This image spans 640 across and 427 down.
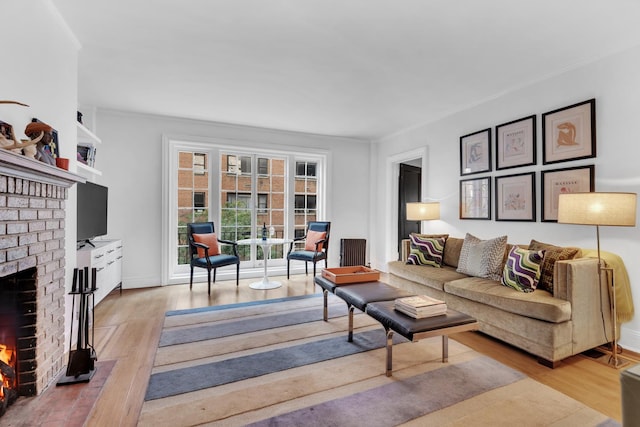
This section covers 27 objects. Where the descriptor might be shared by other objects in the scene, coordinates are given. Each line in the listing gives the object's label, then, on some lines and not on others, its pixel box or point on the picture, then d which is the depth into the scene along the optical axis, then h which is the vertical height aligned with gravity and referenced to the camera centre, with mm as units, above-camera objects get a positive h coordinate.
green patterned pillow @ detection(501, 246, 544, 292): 2553 -458
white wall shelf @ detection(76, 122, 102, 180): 3246 +807
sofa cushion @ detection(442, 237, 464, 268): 3785 -446
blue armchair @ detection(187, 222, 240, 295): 4027 -483
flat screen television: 3040 +31
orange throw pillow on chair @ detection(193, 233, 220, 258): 4221 -378
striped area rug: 1677 -1091
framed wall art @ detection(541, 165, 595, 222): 2807 +307
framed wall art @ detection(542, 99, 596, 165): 2789 +797
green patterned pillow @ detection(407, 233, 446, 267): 3809 -447
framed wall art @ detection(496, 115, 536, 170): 3271 +806
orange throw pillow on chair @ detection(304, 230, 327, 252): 4895 -383
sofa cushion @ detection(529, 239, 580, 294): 2547 -361
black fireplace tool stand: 2033 -936
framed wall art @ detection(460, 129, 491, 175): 3738 +797
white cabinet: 3025 -519
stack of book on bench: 2025 -616
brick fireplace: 1578 -291
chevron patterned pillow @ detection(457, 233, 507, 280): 3090 -435
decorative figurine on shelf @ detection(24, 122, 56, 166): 1813 +465
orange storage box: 2893 -580
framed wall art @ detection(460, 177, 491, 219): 3738 +220
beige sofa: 2205 -751
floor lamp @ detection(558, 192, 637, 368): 2205 +32
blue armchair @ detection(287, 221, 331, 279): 4662 -476
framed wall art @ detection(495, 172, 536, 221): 3268 +209
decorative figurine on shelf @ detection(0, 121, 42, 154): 1519 +369
